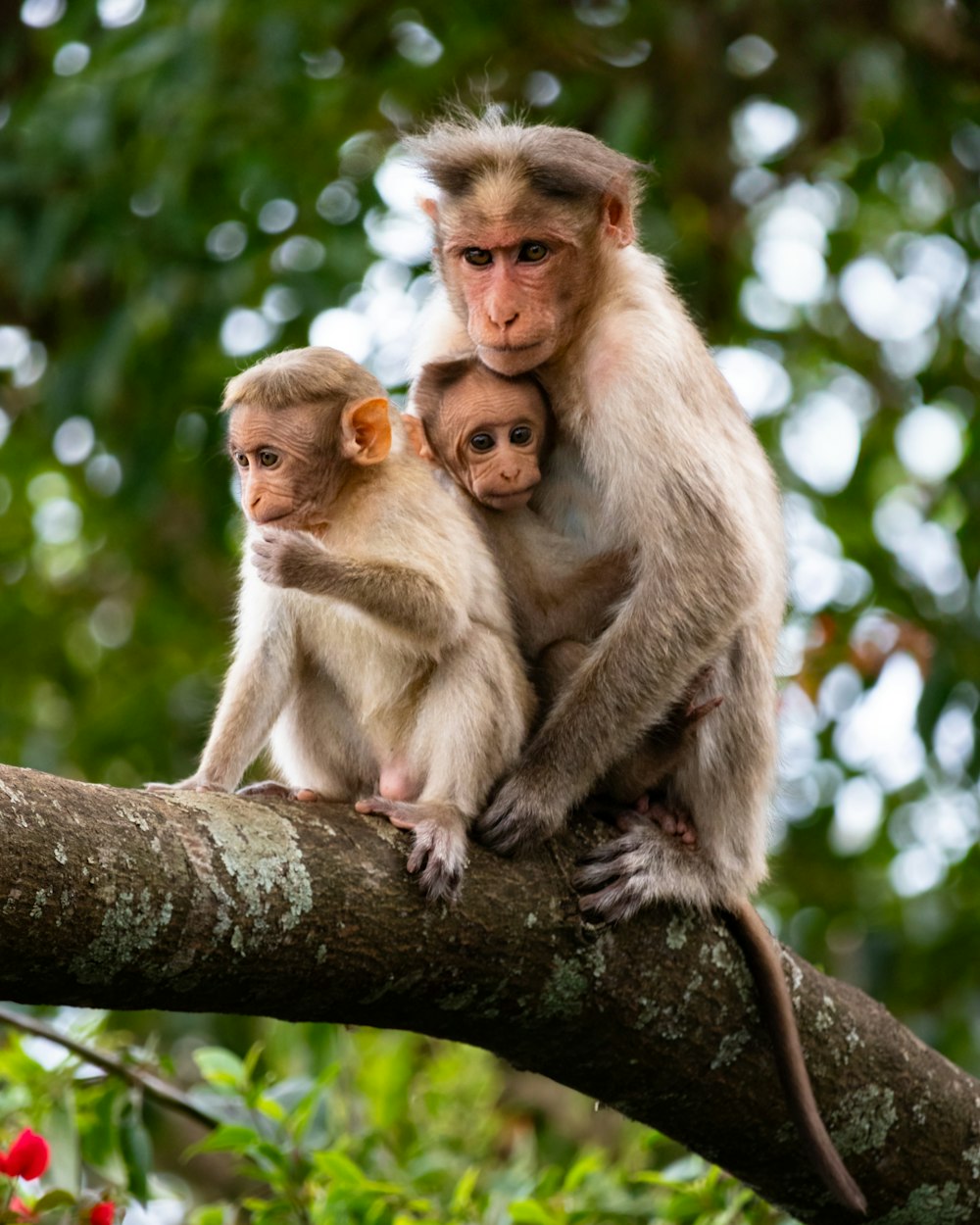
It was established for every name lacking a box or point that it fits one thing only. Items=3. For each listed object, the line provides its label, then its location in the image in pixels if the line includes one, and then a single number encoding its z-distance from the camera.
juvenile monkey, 7.77
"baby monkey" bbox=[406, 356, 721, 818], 8.62
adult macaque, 8.29
